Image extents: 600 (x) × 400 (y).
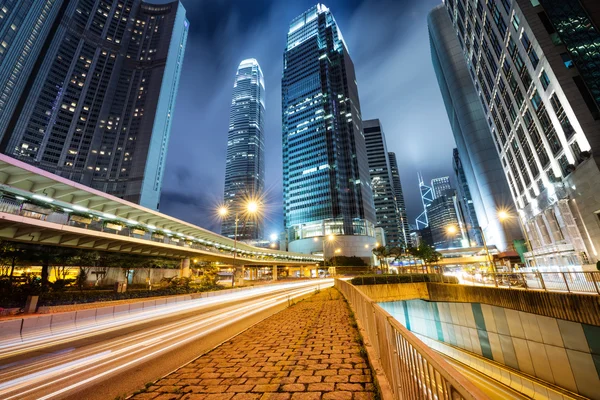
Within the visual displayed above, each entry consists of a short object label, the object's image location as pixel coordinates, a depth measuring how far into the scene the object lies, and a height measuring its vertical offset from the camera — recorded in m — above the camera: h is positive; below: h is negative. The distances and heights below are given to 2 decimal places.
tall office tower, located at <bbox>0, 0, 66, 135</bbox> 87.44 +89.45
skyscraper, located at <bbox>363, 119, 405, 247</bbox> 178.00 +62.25
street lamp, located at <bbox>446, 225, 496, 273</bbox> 43.34 +6.82
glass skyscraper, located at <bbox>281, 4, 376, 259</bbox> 104.19 +57.96
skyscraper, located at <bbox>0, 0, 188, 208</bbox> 102.44 +82.75
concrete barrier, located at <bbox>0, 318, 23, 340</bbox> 10.30 -1.92
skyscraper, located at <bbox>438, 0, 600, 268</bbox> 25.09 +18.85
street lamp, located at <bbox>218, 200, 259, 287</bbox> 25.70 +7.18
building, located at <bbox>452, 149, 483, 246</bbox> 141.43 +40.59
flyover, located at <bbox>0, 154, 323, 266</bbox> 15.17 +5.01
